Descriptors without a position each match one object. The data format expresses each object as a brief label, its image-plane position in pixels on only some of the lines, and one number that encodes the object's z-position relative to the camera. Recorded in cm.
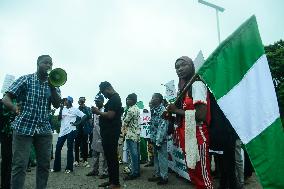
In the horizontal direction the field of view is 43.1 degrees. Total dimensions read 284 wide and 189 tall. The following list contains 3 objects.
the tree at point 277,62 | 4238
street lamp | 1392
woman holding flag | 351
